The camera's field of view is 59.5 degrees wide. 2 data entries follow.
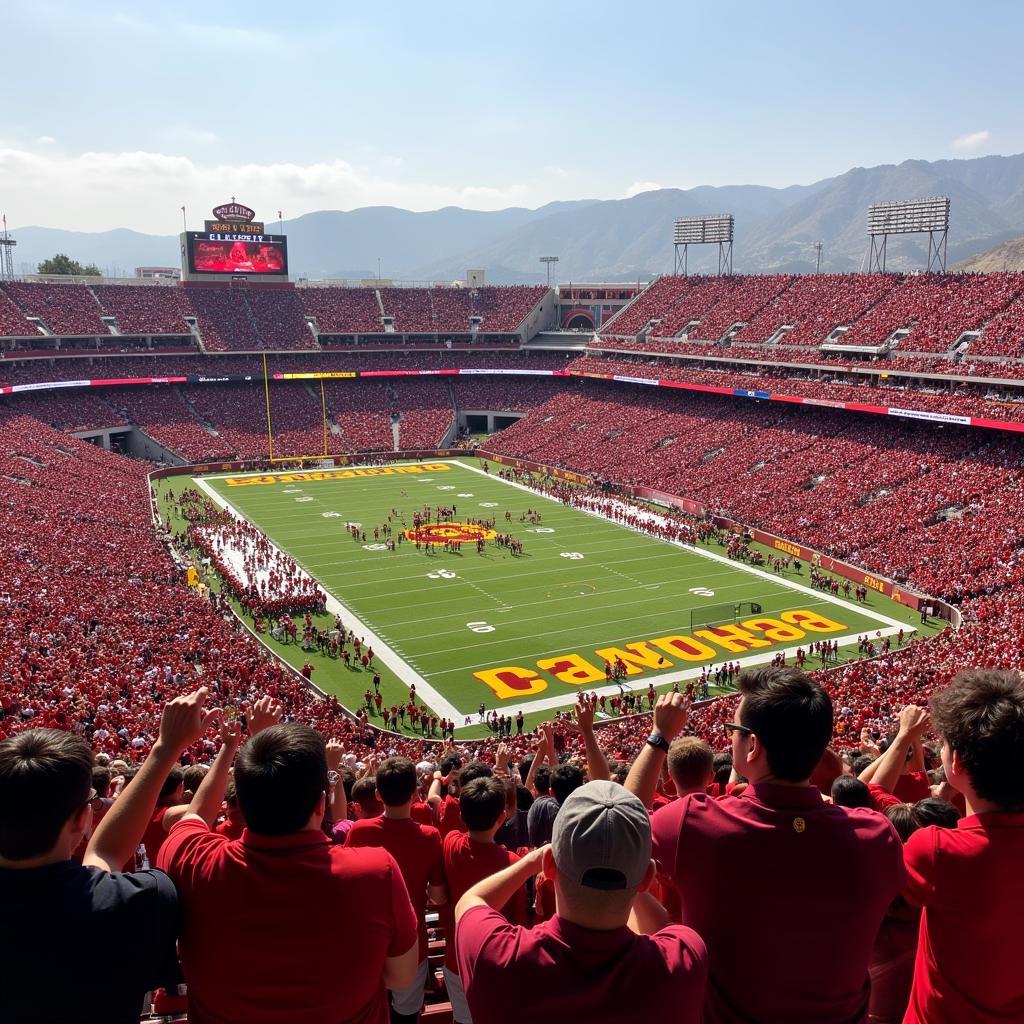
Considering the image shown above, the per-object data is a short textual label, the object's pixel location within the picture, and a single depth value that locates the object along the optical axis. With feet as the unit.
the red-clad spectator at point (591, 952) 8.02
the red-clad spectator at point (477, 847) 14.51
